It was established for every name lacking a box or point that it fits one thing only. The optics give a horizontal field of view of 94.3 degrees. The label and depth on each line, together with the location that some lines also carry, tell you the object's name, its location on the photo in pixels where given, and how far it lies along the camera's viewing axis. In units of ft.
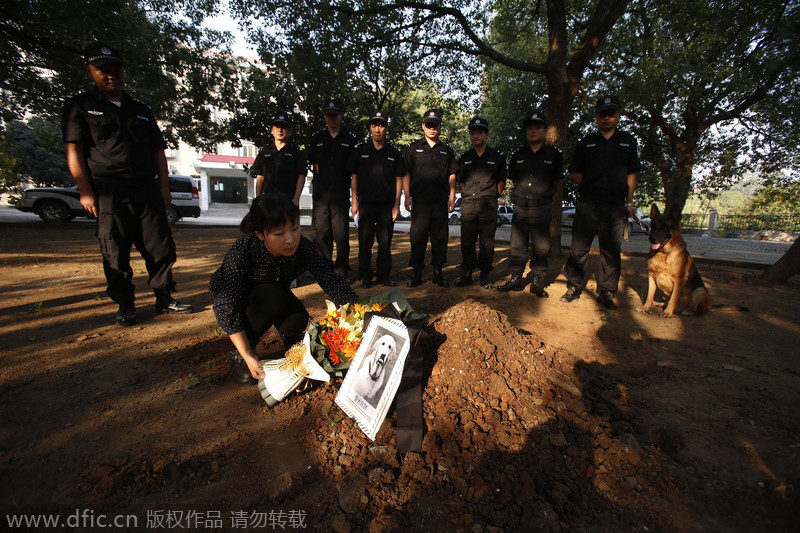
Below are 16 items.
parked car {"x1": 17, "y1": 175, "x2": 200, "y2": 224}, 43.42
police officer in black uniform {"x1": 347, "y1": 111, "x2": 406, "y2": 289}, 15.19
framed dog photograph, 6.19
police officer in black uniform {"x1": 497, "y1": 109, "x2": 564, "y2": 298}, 14.92
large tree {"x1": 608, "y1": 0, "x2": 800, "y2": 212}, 26.48
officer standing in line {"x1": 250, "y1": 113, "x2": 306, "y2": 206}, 15.48
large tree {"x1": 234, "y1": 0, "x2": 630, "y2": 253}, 20.92
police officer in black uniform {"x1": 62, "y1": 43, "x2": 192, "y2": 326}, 10.07
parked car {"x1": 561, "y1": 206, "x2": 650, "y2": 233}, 73.87
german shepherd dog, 12.96
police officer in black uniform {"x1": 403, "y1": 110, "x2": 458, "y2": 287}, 15.30
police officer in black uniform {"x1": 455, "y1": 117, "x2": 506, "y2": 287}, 15.40
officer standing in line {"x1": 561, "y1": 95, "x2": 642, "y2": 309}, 13.55
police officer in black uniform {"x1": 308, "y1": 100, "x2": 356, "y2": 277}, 15.62
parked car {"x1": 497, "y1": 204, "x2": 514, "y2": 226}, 81.21
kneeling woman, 6.86
